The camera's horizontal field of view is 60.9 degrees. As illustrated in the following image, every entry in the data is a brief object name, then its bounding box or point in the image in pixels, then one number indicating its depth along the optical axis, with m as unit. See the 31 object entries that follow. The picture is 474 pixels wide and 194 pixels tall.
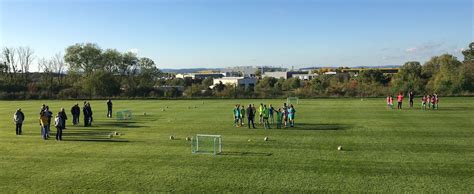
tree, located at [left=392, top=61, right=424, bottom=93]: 60.69
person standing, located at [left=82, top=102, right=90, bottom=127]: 28.11
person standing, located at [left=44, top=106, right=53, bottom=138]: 22.48
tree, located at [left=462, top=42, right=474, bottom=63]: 92.64
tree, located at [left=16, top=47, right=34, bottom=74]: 97.38
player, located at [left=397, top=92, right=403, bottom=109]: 36.06
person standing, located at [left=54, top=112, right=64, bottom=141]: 21.78
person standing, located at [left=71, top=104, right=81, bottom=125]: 29.08
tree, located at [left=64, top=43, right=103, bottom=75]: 97.06
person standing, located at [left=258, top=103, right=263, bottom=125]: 26.65
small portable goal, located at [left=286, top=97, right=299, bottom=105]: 48.38
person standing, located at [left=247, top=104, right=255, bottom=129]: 25.42
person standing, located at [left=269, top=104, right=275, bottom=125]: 27.40
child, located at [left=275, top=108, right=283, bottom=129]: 25.75
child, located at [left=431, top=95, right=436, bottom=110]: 35.72
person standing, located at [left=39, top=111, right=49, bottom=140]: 22.08
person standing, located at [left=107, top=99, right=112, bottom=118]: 33.93
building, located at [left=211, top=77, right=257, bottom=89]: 112.19
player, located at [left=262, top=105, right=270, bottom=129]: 25.55
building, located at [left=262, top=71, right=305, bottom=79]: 171.62
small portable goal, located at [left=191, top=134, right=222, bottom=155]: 18.02
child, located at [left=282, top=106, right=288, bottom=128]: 26.14
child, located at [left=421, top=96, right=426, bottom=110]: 35.59
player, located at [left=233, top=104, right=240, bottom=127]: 26.79
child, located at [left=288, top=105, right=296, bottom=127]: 26.05
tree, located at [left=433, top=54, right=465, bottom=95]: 56.00
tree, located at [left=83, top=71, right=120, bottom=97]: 70.50
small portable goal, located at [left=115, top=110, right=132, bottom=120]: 32.78
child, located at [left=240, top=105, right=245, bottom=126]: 26.93
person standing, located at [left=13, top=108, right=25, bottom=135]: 24.14
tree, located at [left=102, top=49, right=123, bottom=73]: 99.50
